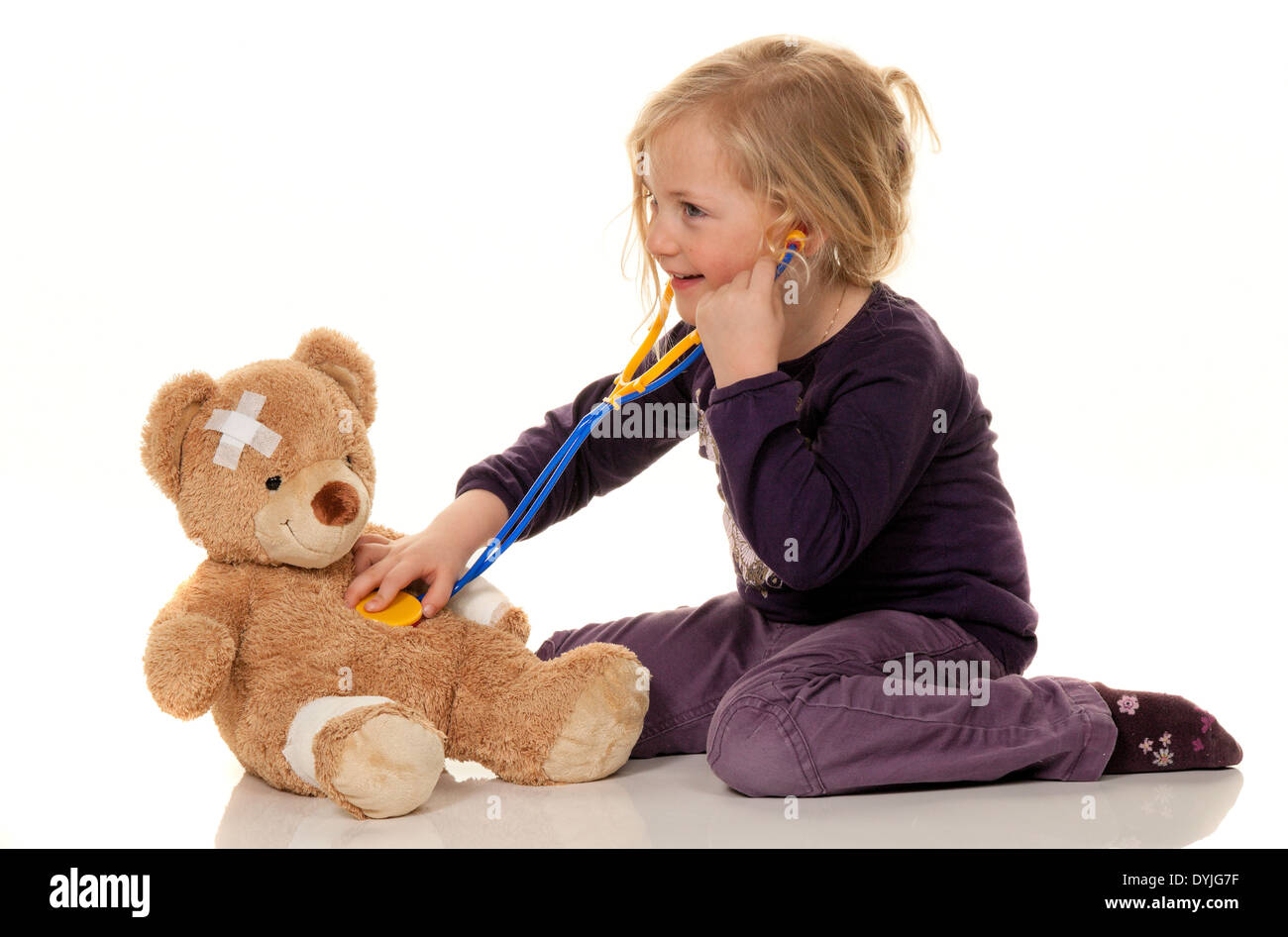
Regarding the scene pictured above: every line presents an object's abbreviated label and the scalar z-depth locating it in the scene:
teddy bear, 1.15
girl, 1.17
